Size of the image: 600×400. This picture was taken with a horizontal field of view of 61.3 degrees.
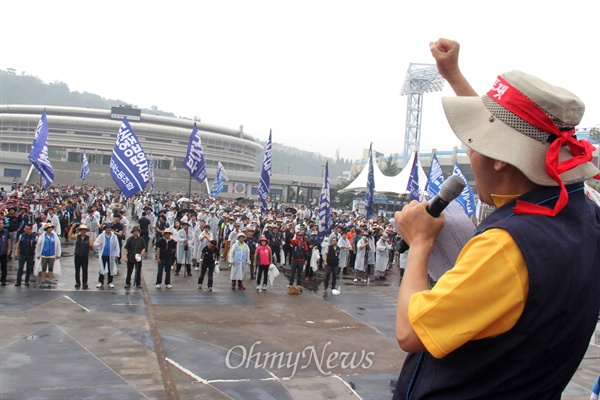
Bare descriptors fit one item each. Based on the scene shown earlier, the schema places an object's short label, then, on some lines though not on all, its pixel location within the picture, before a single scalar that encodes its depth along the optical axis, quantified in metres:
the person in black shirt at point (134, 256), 12.48
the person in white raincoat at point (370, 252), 16.70
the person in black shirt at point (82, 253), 11.93
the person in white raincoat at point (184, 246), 14.84
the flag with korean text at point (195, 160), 20.23
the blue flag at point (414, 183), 17.81
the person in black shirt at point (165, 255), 12.72
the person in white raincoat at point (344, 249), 16.38
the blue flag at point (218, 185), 28.27
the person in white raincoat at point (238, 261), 13.18
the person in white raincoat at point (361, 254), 16.33
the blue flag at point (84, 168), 32.38
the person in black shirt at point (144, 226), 17.28
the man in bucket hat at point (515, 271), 1.10
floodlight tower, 70.56
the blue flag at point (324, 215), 14.34
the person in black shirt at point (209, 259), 12.75
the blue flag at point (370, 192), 17.74
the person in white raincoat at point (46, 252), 11.86
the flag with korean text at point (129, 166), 14.81
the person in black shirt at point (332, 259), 13.68
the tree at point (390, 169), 59.16
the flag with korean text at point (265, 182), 17.42
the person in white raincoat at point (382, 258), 16.65
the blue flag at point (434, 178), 17.41
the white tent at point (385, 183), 34.44
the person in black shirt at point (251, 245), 15.34
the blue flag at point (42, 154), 20.11
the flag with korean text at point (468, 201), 15.99
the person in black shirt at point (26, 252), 11.80
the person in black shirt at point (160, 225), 15.93
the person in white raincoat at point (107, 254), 12.19
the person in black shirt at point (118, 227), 13.90
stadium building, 62.69
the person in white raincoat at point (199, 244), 15.71
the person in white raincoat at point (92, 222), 16.81
